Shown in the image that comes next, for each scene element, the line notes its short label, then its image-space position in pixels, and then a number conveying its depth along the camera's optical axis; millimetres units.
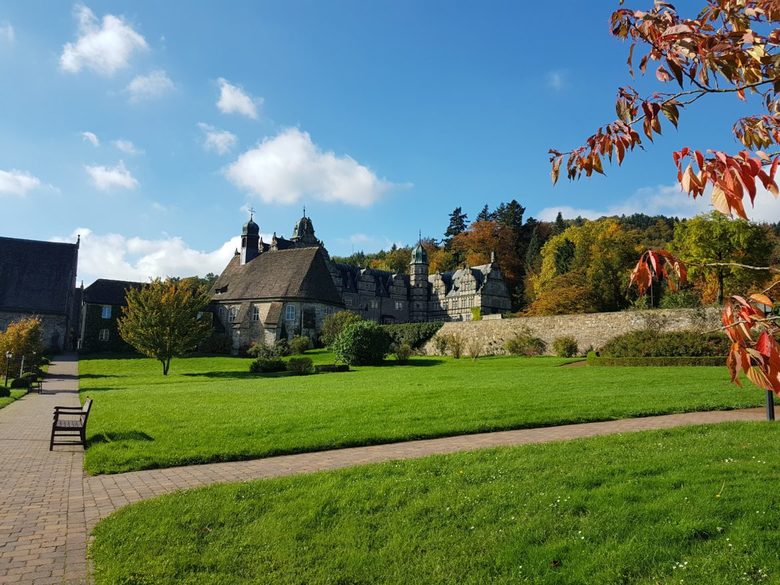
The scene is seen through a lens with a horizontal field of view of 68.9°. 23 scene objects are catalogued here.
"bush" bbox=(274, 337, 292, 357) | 49188
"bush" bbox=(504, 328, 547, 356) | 39625
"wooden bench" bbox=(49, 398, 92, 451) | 11534
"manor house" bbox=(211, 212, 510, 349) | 55875
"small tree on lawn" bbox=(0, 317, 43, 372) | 32266
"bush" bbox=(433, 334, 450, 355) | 44847
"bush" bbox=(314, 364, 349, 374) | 34497
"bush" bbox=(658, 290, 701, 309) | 41953
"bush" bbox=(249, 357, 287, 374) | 37094
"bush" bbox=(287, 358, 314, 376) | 34344
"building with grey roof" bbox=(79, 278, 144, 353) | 54969
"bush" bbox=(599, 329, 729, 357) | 29562
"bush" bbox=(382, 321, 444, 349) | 46938
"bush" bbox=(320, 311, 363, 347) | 49425
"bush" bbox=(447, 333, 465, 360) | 41781
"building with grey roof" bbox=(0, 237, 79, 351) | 55375
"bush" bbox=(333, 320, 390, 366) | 38281
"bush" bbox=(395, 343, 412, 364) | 38847
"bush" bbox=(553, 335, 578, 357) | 36728
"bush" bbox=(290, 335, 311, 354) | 49969
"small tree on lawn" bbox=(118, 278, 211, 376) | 35625
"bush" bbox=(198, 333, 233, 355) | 55934
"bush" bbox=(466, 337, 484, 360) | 40650
